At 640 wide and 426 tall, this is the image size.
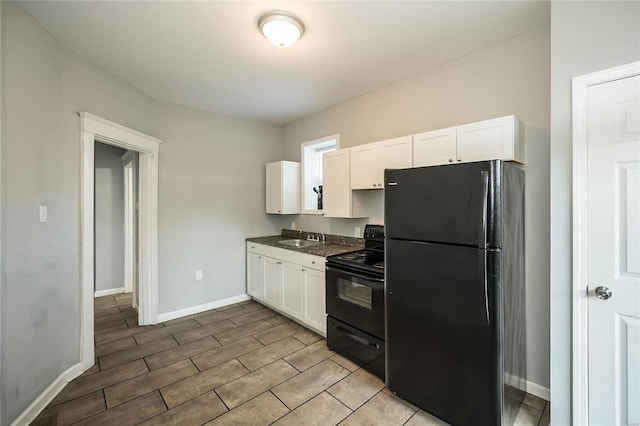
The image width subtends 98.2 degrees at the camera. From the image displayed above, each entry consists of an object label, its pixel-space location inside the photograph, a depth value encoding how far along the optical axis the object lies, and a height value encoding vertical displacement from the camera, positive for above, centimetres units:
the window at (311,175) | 403 +55
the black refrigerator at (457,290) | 160 -50
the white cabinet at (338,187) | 308 +30
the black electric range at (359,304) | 227 -82
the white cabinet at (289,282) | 297 -86
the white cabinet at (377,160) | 249 +51
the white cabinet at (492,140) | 191 +52
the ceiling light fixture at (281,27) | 187 +129
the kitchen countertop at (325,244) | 312 -41
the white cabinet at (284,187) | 404 +38
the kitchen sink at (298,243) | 360 -42
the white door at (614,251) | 143 -21
